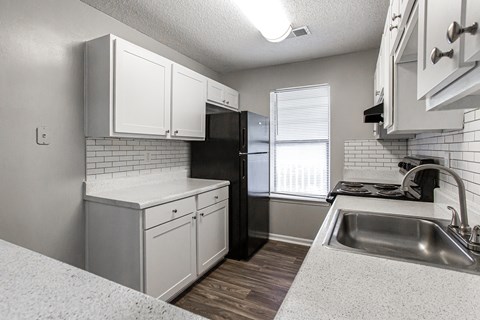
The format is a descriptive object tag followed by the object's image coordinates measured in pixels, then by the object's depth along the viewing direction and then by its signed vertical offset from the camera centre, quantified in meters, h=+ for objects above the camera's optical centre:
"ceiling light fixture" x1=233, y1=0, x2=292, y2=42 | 1.94 +1.18
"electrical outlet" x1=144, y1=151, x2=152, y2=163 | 2.54 +0.00
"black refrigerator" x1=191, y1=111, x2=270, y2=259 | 2.76 -0.10
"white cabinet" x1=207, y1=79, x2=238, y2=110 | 3.01 +0.81
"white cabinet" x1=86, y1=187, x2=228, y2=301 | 1.73 -0.68
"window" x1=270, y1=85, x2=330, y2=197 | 3.23 +0.22
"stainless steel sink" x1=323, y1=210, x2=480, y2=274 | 1.11 -0.40
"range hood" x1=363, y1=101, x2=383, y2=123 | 1.88 +0.34
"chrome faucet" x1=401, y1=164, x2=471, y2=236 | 1.00 -0.17
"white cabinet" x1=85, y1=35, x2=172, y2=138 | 1.86 +0.54
